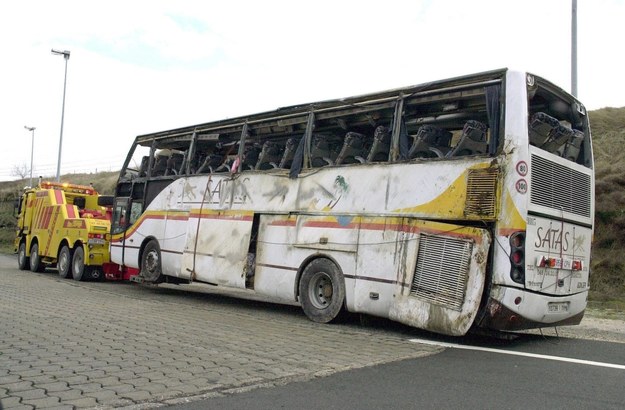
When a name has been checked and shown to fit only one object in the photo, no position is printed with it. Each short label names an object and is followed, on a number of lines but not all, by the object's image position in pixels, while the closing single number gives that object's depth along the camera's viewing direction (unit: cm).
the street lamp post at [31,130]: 4792
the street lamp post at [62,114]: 2930
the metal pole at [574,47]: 1451
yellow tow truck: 1691
